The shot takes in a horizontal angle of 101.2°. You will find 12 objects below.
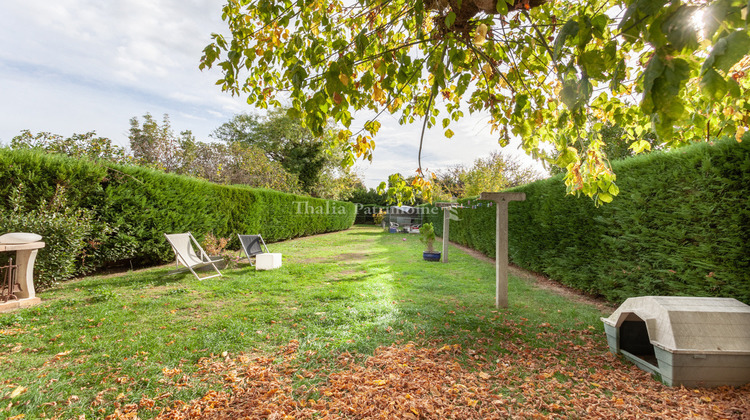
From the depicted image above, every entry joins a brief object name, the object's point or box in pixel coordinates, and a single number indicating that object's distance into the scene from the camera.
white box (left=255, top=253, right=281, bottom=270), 7.20
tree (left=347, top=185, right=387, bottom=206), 34.56
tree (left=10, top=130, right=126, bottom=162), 9.37
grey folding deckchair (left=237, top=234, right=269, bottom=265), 7.98
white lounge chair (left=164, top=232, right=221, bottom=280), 5.97
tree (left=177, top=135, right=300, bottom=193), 18.84
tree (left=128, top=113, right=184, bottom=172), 15.70
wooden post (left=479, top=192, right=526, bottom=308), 4.37
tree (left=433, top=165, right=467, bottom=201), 25.81
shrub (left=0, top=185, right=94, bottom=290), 4.65
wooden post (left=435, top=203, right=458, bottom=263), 8.94
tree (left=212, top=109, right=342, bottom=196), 27.63
